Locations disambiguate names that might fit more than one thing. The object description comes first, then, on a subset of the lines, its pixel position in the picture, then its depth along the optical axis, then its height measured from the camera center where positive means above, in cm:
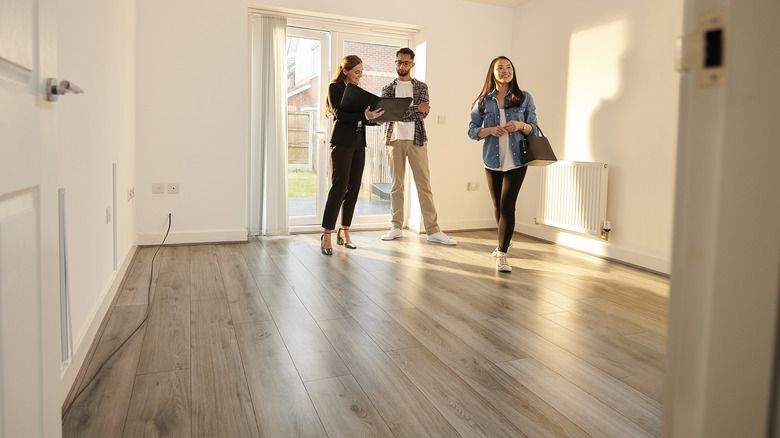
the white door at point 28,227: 85 -10
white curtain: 462 +44
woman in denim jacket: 350 +34
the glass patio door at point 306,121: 498 +54
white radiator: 420 -10
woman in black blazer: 391 +27
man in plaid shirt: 450 +29
